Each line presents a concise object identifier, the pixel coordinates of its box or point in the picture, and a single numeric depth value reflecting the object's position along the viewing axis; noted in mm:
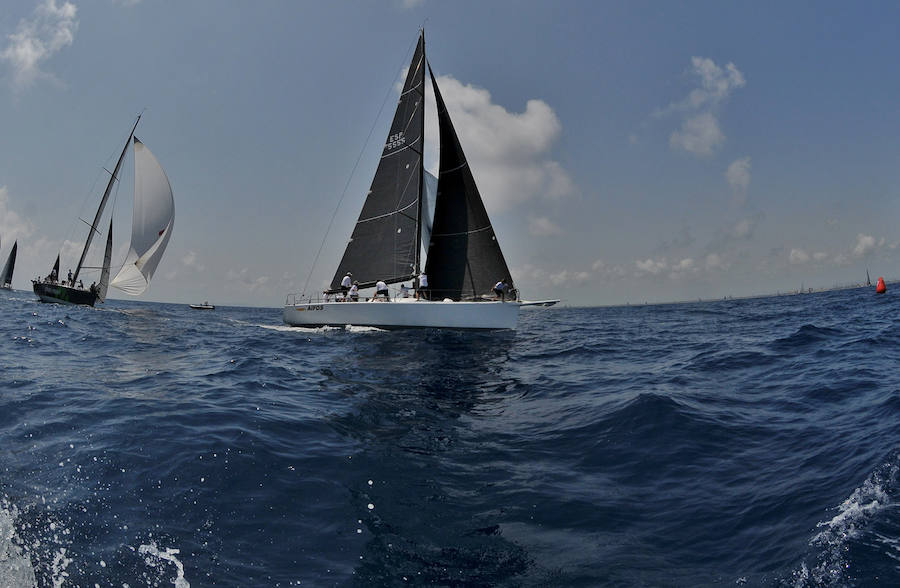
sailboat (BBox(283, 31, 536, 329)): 22750
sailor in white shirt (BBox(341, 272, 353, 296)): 26812
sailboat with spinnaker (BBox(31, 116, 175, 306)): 41031
